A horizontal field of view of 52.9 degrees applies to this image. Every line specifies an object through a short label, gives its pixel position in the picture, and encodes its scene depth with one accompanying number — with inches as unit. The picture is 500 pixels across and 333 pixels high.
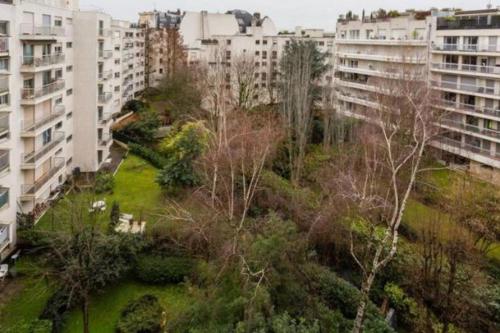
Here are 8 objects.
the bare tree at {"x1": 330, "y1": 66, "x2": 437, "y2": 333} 1071.0
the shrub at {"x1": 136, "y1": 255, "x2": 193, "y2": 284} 999.0
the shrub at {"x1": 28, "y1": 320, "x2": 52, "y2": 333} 740.1
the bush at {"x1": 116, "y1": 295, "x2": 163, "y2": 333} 837.8
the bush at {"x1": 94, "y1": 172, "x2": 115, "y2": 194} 1432.1
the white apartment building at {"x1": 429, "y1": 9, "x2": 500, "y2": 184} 1718.8
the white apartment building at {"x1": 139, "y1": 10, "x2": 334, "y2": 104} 2475.4
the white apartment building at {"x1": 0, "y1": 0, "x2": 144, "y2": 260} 1075.3
